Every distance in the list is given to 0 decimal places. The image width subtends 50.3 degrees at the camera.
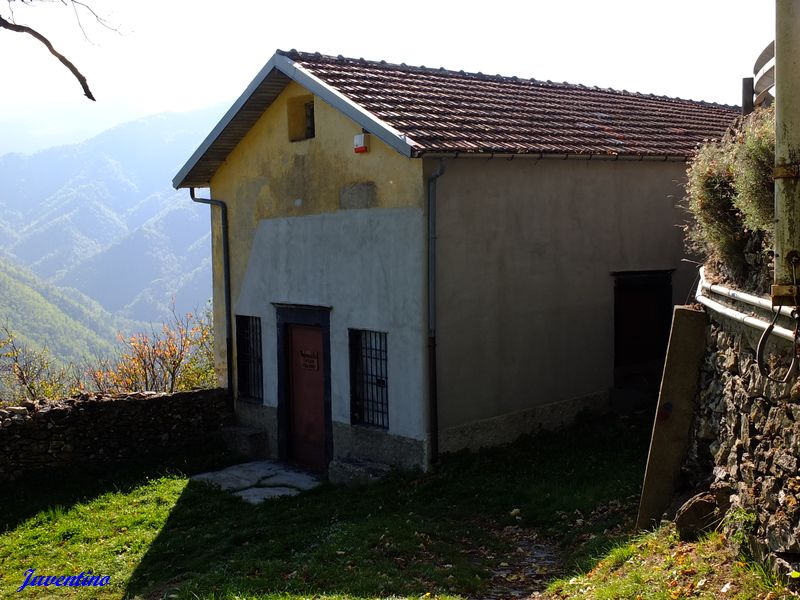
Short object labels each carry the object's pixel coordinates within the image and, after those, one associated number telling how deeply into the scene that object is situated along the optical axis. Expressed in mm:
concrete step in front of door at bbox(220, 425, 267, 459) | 13633
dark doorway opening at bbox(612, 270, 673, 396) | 13133
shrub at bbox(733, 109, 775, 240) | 6289
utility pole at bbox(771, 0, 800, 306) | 5441
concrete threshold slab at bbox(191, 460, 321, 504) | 11616
